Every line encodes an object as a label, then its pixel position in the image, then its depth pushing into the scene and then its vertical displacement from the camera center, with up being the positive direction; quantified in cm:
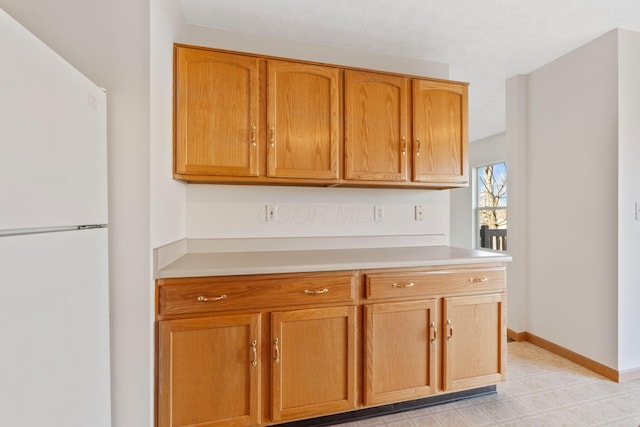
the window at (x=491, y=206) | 498 +6
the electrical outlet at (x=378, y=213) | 237 -2
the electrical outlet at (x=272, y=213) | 215 -2
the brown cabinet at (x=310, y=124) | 174 +53
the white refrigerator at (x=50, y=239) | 79 -9
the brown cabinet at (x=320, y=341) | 146 -69
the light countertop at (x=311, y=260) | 150 -28
